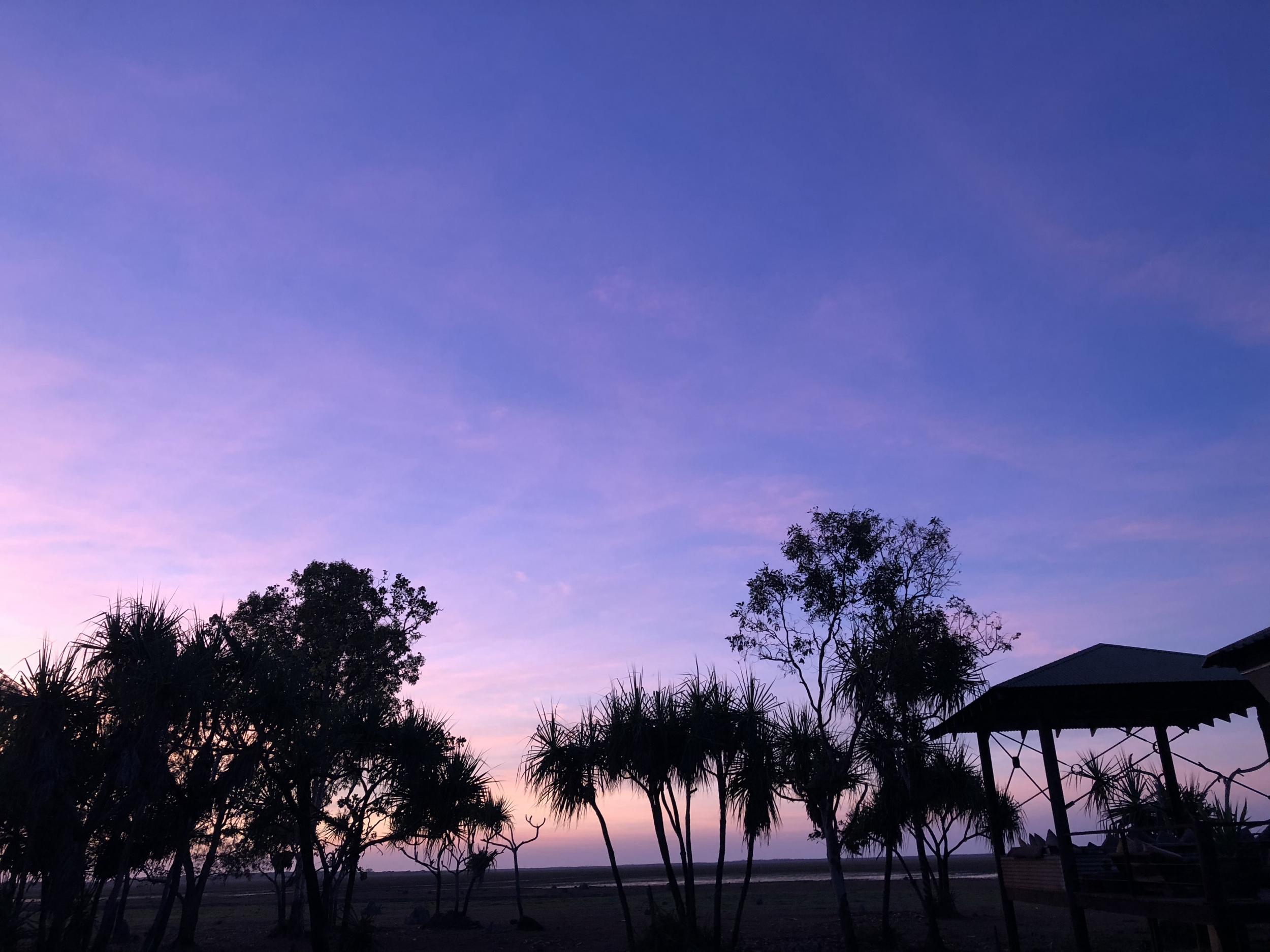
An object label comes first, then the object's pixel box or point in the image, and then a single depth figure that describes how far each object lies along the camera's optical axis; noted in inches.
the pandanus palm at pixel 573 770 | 968.9
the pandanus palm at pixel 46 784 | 713.0
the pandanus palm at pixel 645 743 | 939.3
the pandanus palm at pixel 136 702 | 745.6
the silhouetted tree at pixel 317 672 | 859.4
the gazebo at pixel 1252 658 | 479.2
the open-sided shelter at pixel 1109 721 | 570.6
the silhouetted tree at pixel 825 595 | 994.1
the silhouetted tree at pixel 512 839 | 1592.0
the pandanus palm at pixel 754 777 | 935.7
